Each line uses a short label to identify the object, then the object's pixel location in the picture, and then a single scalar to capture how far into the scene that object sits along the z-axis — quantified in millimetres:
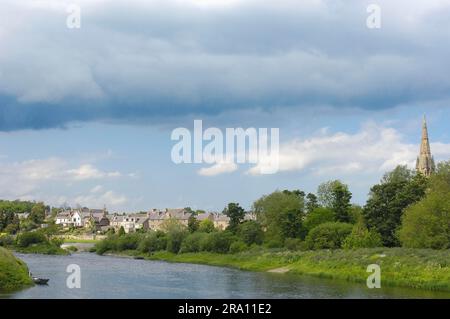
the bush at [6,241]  127625
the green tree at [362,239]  81312
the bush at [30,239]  125875
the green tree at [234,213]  115938
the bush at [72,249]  131350
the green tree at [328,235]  88125
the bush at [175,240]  113438
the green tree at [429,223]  69938
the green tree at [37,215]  187075
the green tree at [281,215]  100375
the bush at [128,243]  123250
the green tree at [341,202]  99312
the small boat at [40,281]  57125
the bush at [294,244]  92050
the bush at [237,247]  101312
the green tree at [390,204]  85062
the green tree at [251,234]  105062
